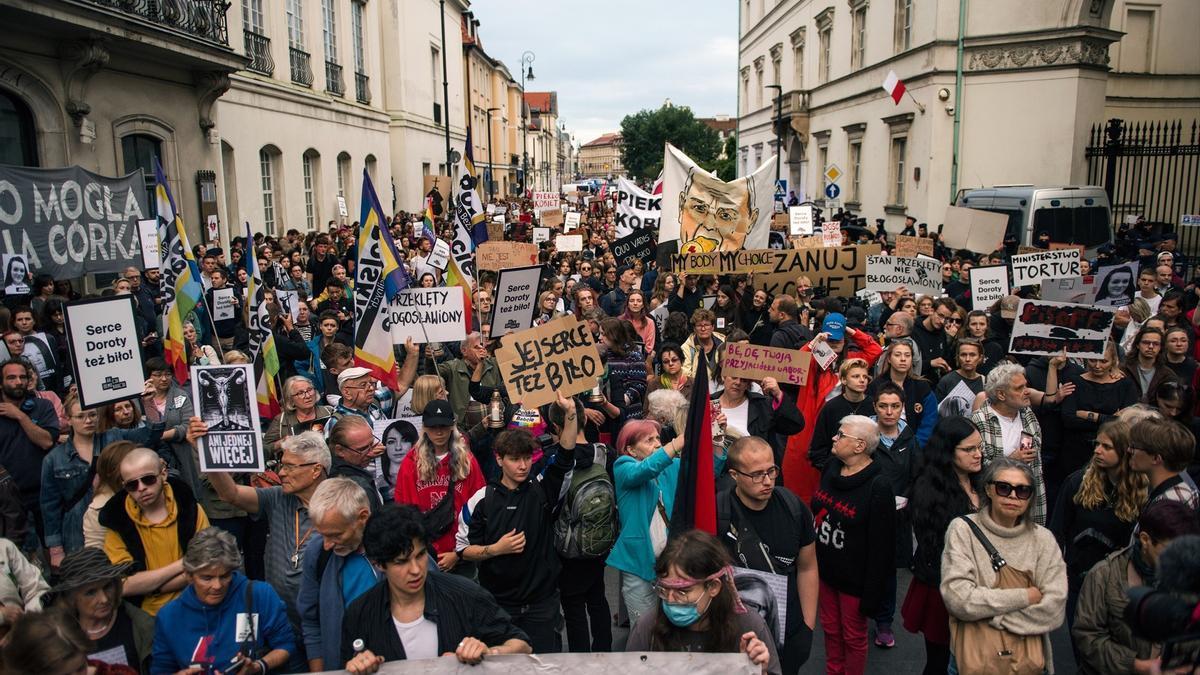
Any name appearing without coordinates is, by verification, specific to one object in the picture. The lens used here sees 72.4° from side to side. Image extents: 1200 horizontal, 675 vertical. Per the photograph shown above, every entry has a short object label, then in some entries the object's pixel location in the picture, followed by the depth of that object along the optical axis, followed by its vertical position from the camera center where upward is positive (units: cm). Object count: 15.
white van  1562 +8
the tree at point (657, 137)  9181 +994
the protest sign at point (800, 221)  1652 +5
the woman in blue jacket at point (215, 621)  320 -154
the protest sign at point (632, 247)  1258 -33
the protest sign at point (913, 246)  1198 -35
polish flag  2277 +374
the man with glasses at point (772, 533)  370 -142
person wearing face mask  285 -135
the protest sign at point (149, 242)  1129 -14
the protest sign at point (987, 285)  884 -69
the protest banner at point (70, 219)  970 +16
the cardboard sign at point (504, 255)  1222 -42
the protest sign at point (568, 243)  1602 -32
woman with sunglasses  333 -142
